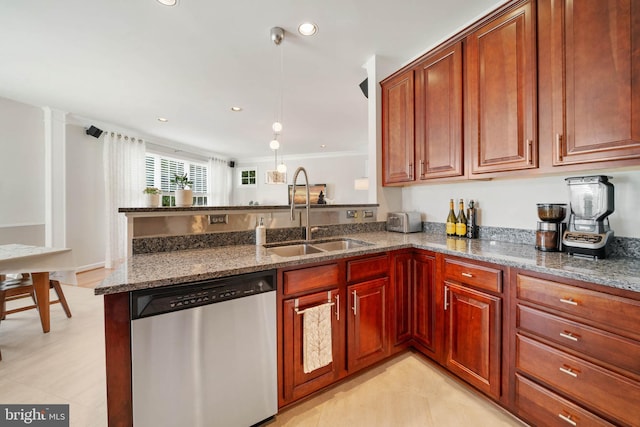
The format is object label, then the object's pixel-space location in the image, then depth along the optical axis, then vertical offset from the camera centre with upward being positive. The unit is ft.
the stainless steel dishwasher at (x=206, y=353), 3.29 -2.04
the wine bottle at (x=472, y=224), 6.63 -0.37
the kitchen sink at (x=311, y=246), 5.98 -0.87
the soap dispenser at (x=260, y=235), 5.83 -0.52
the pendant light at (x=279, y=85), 6.65 +5.03
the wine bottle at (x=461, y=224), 6.73 -0.37
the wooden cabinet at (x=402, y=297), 5.90 -2.08
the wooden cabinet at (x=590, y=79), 3.75 +2.13
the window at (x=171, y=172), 18.29 +3.30
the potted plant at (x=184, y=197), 5.91 +0.39
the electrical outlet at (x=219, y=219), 5.60 -0.13
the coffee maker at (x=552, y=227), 4.86 -0.35
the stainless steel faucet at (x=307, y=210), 6.09 +0.05
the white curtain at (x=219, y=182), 23.41 +2.97
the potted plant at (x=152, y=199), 6.30 +0.38
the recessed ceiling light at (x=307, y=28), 6.48 +4.87
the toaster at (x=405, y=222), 7.59 -0.34
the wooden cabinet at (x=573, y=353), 3.15 -2.05
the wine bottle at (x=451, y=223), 6.99 -0.36
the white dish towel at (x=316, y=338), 4.56 -2.34
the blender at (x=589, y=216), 4.16 -0.13
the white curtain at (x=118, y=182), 15.03 +2.00
